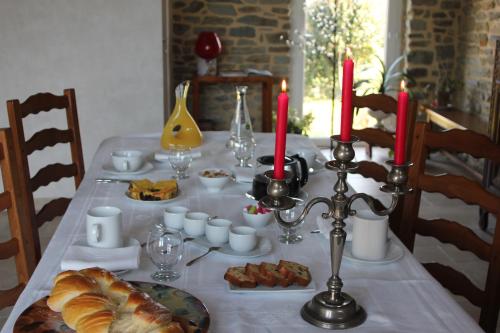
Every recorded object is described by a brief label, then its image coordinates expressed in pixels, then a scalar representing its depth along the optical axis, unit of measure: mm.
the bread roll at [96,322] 1153
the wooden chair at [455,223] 1810
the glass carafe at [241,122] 2773
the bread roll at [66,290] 1269
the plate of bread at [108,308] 1171
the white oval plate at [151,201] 2059
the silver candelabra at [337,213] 1226
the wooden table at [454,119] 4996
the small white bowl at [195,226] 1773
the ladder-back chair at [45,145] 2174
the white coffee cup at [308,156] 2493
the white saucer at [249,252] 1656
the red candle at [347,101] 1211
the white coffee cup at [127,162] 2402
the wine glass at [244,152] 2566
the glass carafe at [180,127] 2740
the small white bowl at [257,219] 1871
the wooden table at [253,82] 5459
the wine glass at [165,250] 1526
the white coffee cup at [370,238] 1640
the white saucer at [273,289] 1459
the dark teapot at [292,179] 2059
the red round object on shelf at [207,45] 5544
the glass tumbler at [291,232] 1785
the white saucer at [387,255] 1626
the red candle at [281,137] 1213
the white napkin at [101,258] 1529
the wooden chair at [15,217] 1851
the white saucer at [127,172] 2393
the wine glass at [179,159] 2350
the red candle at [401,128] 1265
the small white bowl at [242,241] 1664
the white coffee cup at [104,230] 1644
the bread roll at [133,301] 1225
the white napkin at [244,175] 2305
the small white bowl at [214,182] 2215
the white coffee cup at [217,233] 1713
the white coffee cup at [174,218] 1833
